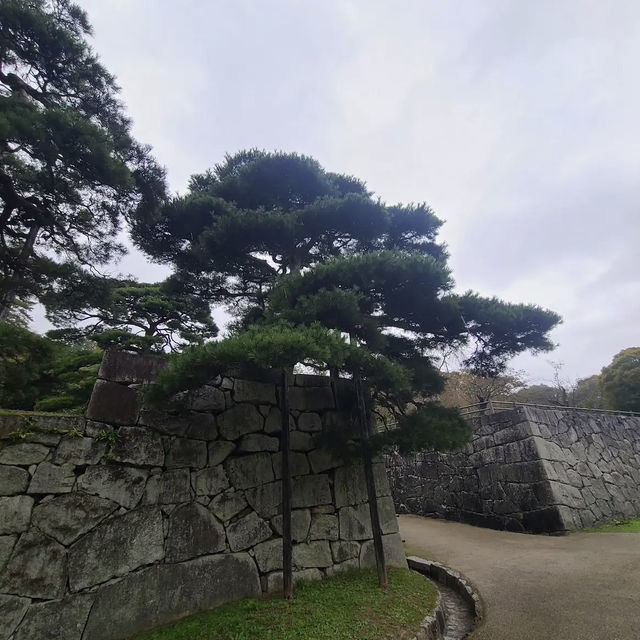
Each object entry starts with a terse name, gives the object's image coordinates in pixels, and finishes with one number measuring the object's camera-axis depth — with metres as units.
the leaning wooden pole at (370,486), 4.05
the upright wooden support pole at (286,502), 3.68
